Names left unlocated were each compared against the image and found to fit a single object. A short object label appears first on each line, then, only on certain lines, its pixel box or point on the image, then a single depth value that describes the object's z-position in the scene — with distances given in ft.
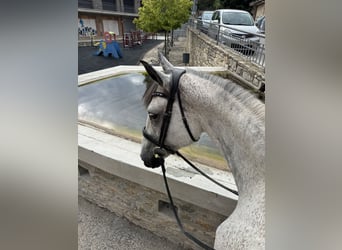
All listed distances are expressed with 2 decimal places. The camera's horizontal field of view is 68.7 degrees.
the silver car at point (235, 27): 23.06
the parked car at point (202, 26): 35.33
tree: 37.35
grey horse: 3.52
